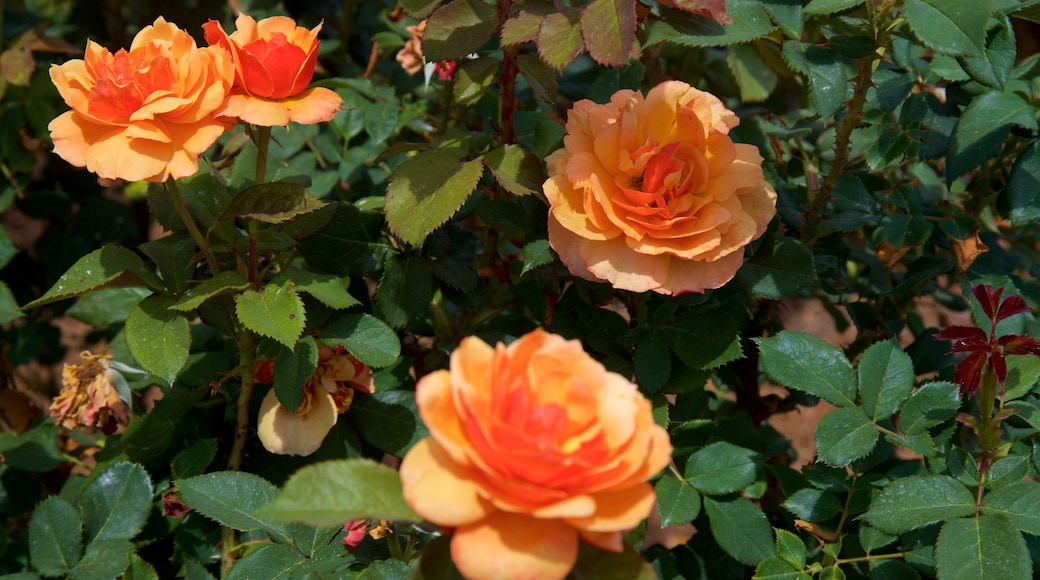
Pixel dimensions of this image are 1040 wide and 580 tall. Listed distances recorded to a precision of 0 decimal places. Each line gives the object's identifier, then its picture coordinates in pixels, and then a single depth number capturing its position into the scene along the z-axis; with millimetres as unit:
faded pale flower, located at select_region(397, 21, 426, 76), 1455
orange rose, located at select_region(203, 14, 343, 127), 831
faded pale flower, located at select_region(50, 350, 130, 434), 1129
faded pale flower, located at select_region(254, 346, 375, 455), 978
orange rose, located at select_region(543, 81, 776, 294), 841
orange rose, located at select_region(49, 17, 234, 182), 791
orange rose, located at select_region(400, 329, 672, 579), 560
